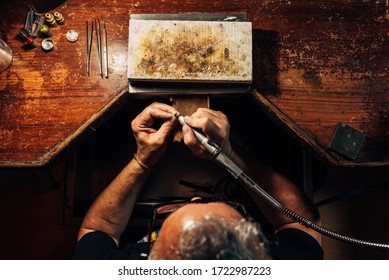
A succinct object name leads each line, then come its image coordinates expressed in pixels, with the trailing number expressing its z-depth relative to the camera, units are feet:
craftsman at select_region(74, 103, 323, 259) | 2.97
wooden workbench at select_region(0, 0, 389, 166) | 3.81
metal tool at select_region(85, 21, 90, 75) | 3.93
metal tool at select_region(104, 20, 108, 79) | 3.92
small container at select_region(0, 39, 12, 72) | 3.89
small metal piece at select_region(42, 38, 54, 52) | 3.96
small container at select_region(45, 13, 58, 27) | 3.92
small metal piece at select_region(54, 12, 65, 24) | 3.93
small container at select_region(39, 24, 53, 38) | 3.92
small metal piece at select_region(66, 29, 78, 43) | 3.97
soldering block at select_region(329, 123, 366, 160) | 3.71
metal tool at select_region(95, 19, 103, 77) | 3.92
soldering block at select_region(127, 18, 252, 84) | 3.60
